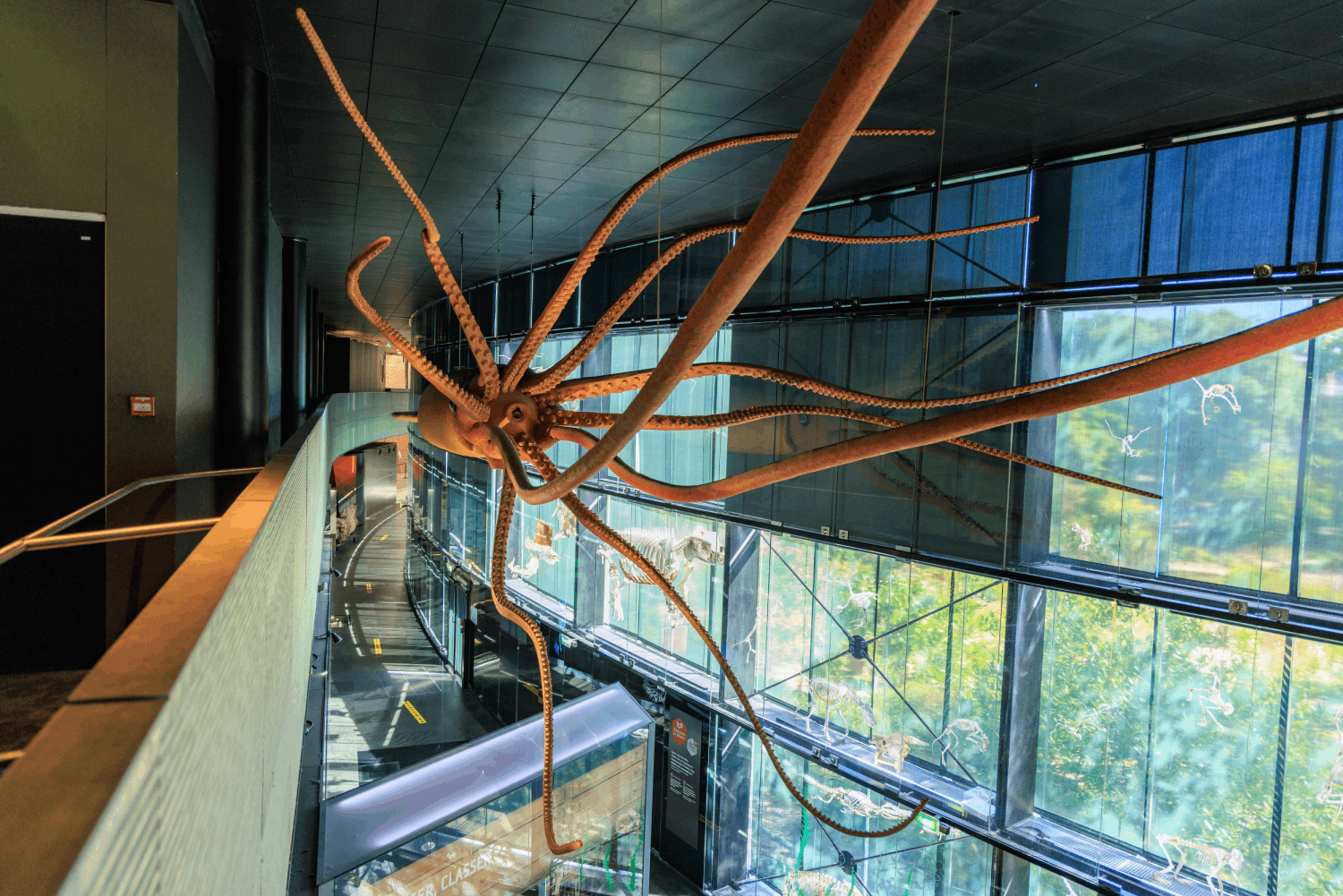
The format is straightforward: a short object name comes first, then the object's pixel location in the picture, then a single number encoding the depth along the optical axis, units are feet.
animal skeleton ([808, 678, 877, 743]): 19.08
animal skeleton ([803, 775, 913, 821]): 17.94
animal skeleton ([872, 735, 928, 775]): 17.69
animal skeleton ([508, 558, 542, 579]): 27.94
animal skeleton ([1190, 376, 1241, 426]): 13.41
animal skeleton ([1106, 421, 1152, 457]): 14.65
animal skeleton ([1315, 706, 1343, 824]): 12.14
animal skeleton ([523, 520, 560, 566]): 26.25
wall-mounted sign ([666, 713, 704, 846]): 23.06
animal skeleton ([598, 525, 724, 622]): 22.17
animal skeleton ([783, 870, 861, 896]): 20.15
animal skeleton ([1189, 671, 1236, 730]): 13.57
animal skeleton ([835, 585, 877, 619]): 18.83
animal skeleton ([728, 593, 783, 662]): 21.54
